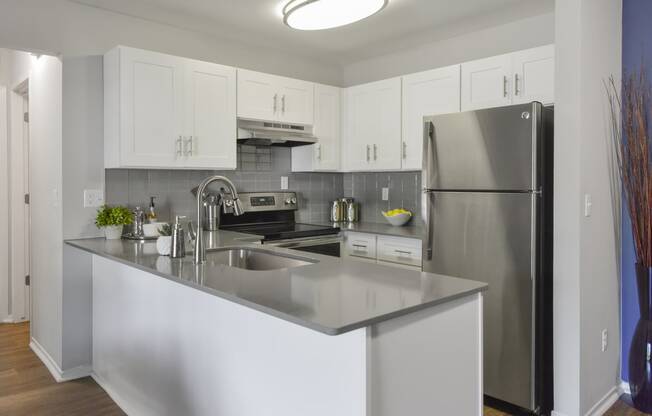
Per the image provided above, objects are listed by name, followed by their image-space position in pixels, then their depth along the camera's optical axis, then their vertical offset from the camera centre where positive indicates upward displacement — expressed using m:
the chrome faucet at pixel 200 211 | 2.10 -0.07
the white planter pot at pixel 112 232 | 2.96 -0.23
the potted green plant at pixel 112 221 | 2.94 -0.16
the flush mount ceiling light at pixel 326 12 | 2.53 +1.04
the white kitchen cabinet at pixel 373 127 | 3.81 +0.60
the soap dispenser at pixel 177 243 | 2.20 -0.22
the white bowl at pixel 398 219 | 3.99 -0.19
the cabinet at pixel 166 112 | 2.92 +0.57
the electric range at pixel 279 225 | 3.53 -0.25
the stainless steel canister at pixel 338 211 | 4.45 -0.14
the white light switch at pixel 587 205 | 2.37 -0.04
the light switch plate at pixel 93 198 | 3.03 -0.01
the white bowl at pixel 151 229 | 3.02 -0.21
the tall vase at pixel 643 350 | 2.51 -0.84
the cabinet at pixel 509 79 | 2.93 +0.78
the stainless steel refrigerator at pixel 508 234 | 2.48 -0.21
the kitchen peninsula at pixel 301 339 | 1.31 -0.48
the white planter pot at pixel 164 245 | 2.30 -0.24
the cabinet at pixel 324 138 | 4.05 +0.52
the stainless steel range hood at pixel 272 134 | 3.49 +0.49
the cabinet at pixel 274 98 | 3.52 +0.78
